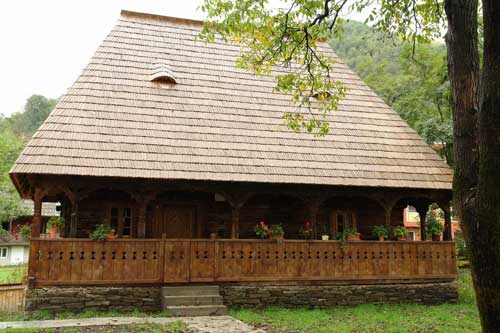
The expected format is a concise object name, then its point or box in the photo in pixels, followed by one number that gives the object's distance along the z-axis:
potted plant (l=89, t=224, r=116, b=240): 10.19
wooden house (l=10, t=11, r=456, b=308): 10.33
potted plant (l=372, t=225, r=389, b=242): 12.24
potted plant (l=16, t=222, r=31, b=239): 11.65
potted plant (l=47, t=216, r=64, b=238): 10.84
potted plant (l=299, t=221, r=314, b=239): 11.98
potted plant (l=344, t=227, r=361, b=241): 11.96
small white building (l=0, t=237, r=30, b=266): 39.70
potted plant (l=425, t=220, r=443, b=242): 12.75
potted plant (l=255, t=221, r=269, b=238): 11.36
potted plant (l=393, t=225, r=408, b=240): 12.42
